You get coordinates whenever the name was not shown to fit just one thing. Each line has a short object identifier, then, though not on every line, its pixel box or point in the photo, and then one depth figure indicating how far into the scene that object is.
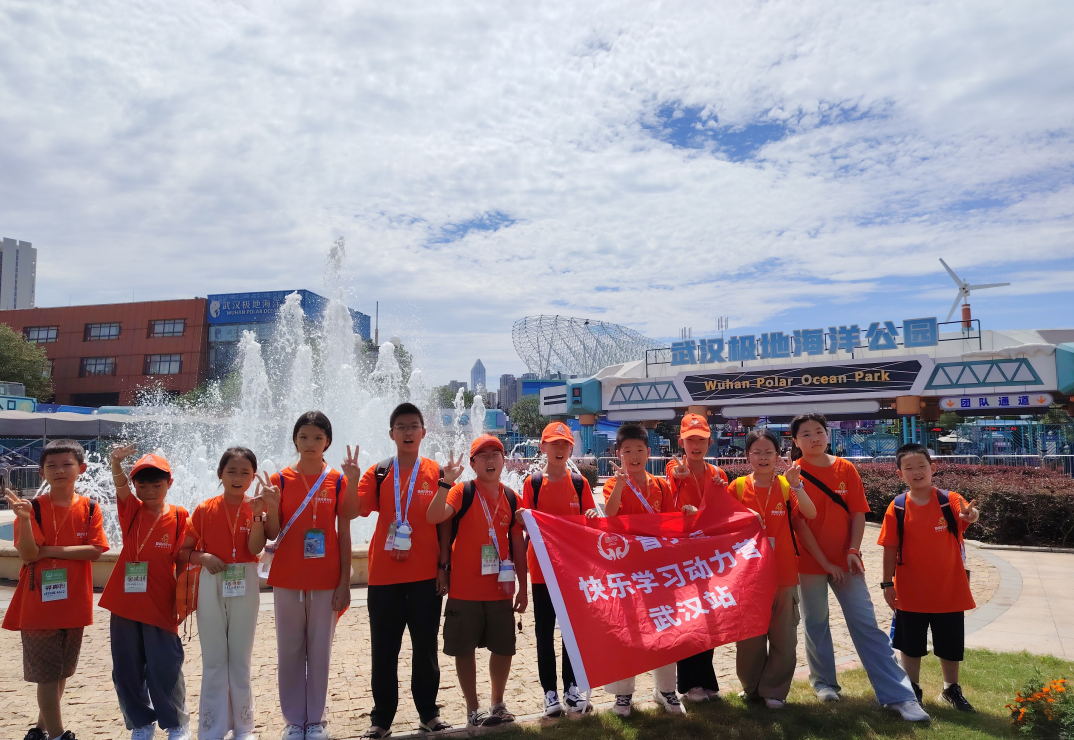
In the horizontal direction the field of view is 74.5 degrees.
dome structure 65.19
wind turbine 41.34
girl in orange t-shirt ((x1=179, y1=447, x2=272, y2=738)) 3.82
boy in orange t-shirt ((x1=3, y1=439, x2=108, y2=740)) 3.88
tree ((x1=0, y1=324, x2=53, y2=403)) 44.00
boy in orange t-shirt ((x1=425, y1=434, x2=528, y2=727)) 4.14
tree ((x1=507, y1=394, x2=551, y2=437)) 67.50
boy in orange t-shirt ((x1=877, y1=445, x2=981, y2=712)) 4.36
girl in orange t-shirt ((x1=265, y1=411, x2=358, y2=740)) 3.94
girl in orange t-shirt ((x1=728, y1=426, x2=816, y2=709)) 4.35
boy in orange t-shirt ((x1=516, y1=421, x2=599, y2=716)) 4.29
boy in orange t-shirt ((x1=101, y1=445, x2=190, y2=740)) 3.81
